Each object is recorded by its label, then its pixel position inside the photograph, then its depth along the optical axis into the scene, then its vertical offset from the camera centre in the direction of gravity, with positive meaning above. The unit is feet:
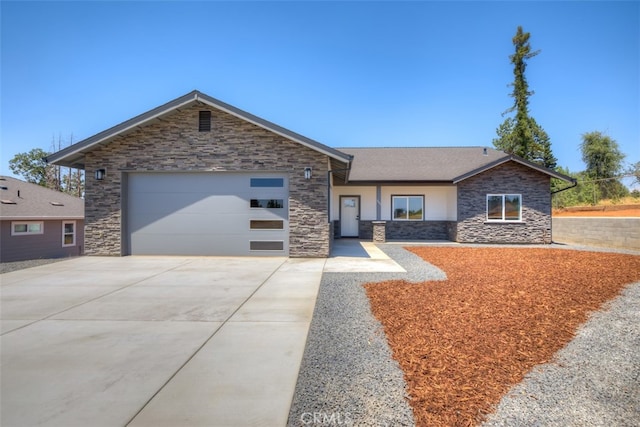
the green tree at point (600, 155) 103.55 +22.55
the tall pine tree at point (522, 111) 85.25 +31.74
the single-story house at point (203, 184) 31.48 +3.46
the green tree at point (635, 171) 74.15 +12.35
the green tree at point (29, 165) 128.57 +21.95
